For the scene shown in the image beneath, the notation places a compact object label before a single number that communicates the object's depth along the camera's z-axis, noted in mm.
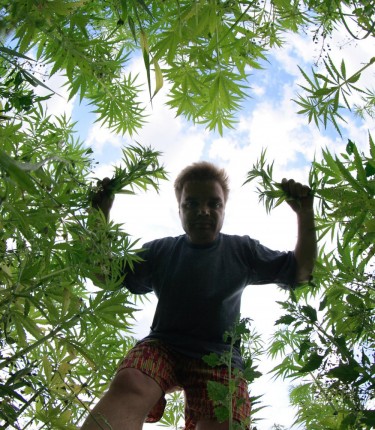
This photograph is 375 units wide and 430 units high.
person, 1229
